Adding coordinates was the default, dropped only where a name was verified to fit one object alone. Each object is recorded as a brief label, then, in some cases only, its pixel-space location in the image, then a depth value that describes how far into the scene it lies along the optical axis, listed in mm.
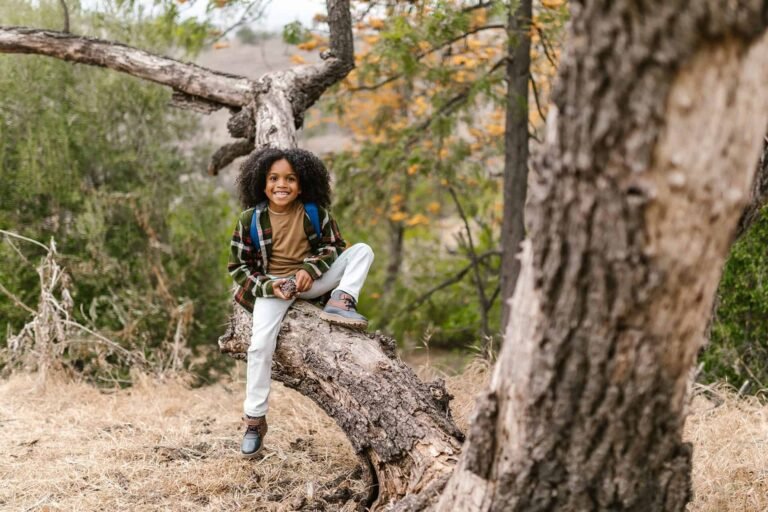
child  3945
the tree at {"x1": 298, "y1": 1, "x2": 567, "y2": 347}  6402
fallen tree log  3314
